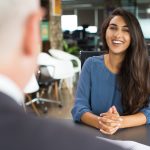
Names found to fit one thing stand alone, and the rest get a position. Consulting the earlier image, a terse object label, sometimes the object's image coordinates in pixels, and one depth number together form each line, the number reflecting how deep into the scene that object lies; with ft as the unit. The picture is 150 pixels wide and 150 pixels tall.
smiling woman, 5.67
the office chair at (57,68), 16.06
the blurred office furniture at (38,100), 14.01
